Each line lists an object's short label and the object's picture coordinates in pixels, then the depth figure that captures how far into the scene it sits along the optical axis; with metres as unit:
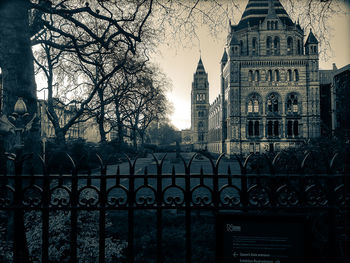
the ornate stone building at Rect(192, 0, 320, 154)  34.47
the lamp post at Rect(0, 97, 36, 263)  2.62
